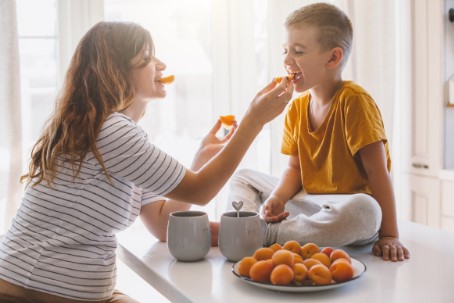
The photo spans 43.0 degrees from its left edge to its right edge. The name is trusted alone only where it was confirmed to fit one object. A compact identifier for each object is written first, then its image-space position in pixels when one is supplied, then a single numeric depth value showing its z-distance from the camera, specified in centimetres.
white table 93
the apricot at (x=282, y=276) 93
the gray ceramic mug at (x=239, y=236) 112
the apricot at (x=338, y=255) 100
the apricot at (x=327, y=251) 103
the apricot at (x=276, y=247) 104
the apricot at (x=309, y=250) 103
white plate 92
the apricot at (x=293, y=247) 104
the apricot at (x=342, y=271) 95
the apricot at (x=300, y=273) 94
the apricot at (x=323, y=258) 98
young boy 115
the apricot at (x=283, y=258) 95
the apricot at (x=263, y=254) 101
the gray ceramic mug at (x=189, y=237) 113
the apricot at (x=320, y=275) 93
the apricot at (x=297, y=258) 98
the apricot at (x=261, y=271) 95
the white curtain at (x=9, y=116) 198
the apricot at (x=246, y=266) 98
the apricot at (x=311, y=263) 96
